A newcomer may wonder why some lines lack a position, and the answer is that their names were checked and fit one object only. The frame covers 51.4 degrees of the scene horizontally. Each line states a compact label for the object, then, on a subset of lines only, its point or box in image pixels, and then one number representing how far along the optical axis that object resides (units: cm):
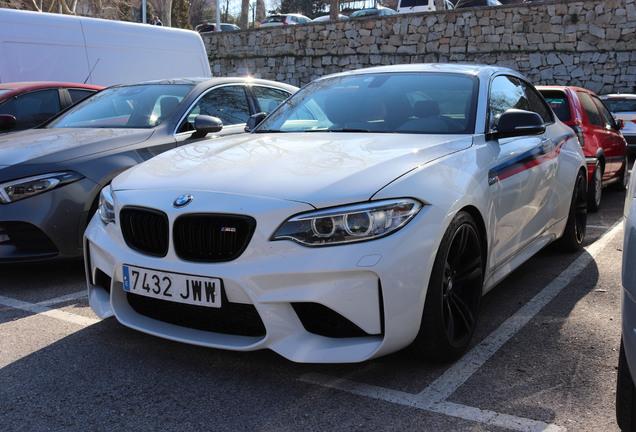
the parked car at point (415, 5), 3002
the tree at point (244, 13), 3514
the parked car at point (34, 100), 684
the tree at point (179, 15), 5034
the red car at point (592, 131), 757
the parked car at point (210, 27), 3975
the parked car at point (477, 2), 2708
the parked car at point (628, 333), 207
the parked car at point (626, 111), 1294
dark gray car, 452
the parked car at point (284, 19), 3659
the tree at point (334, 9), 3088
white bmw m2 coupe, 271
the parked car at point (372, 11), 3189
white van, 877
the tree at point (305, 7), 5847
